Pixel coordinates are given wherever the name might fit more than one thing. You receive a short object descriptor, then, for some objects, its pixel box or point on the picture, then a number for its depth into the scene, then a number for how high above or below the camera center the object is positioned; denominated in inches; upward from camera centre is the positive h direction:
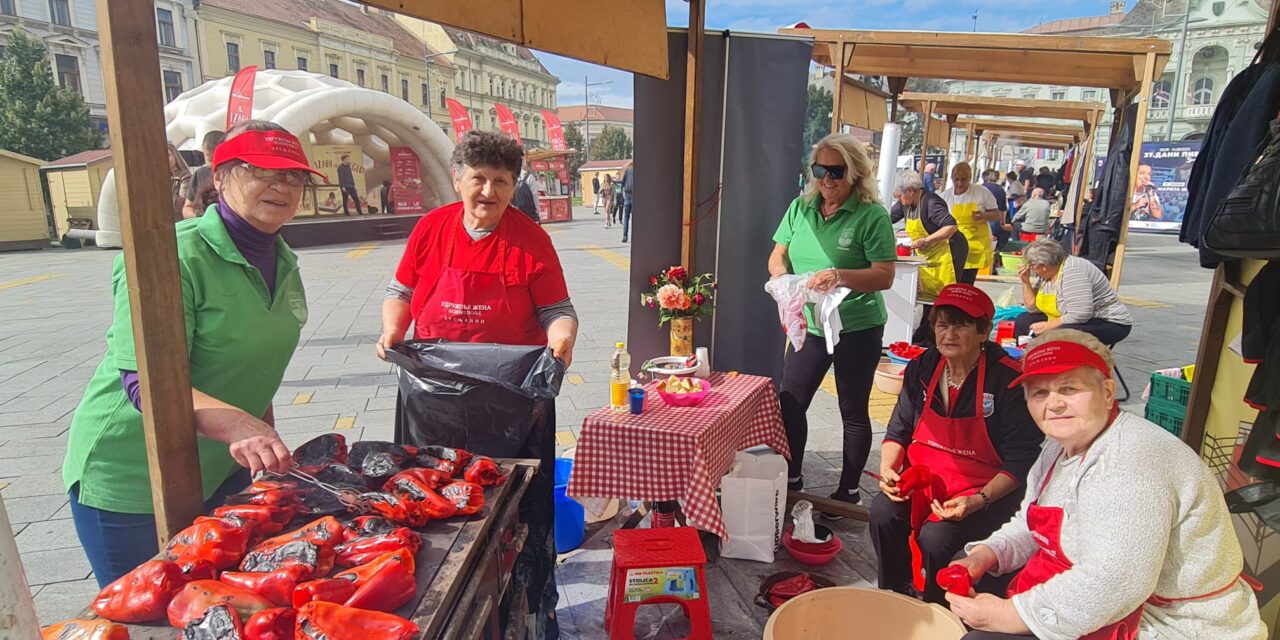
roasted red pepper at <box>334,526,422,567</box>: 52.3 -29.0
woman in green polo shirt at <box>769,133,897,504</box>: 122.8 -13.2
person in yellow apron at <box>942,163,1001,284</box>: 326.0 -6.7
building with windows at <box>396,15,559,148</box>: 1435.8 +316.9
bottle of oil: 109.5 -31.4
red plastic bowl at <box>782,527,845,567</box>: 122.0 -66.3
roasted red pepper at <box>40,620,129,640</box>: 41.5 -28.6
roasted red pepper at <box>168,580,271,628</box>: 44.6 -28.6
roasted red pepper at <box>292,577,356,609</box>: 46.4 -28.7
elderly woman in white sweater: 58.4 -30.8
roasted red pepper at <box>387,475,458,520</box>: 62.2 -29.4
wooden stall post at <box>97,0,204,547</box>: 46.3 -4.9
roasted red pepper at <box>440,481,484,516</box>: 64.5 -30.2
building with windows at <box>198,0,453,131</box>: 1151.0 +281.8
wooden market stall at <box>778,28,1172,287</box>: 215.6 +52.8
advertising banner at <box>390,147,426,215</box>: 853.8 +12.6
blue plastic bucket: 123.5 -61.7
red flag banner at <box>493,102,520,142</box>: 756.2 +87.6
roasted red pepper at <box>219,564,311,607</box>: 46.8 -28.6
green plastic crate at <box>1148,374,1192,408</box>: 143.4 -41.7
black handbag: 65.1 -1.0
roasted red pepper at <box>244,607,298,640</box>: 42.8 -28.8
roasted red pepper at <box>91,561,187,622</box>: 45.4 -28.7
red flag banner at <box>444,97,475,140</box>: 504.1 +62.4
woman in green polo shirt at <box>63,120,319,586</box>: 63.4 -16.0
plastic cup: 107.5 -33.4
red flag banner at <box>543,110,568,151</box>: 1188.5 +114.3
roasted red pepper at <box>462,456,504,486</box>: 70.8 -30.7
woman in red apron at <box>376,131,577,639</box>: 92.4 -14.0
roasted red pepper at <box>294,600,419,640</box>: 42.7 -28.8
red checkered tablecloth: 99.9 -40.9
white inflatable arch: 593.6 +78.0
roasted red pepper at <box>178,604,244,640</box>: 41.9 -28.4
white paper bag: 120.9 -59.6
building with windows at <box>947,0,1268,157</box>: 1131.3 +300.9
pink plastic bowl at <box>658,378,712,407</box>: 112.9 -35.1
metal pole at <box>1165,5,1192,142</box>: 936.9 +234.1
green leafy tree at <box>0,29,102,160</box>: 559.2 +74.0
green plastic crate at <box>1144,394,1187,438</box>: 144.9 -47.8
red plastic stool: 92.2 -55.0
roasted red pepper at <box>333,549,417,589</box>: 48.6 -28.6
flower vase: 133.6 -28.4
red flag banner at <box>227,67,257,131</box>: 521.0 +76.0
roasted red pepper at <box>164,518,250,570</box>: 50.6 -28.0
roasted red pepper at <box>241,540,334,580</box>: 49.9 -28.4
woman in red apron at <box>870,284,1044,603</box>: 92.1 -37.0
